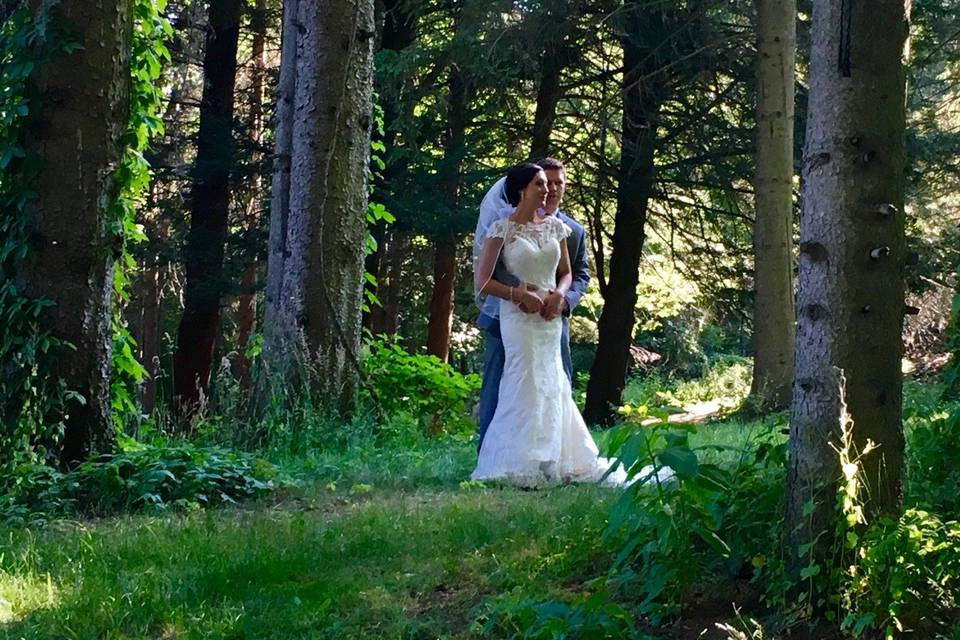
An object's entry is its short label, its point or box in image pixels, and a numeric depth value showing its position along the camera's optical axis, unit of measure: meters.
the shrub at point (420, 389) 11.56
